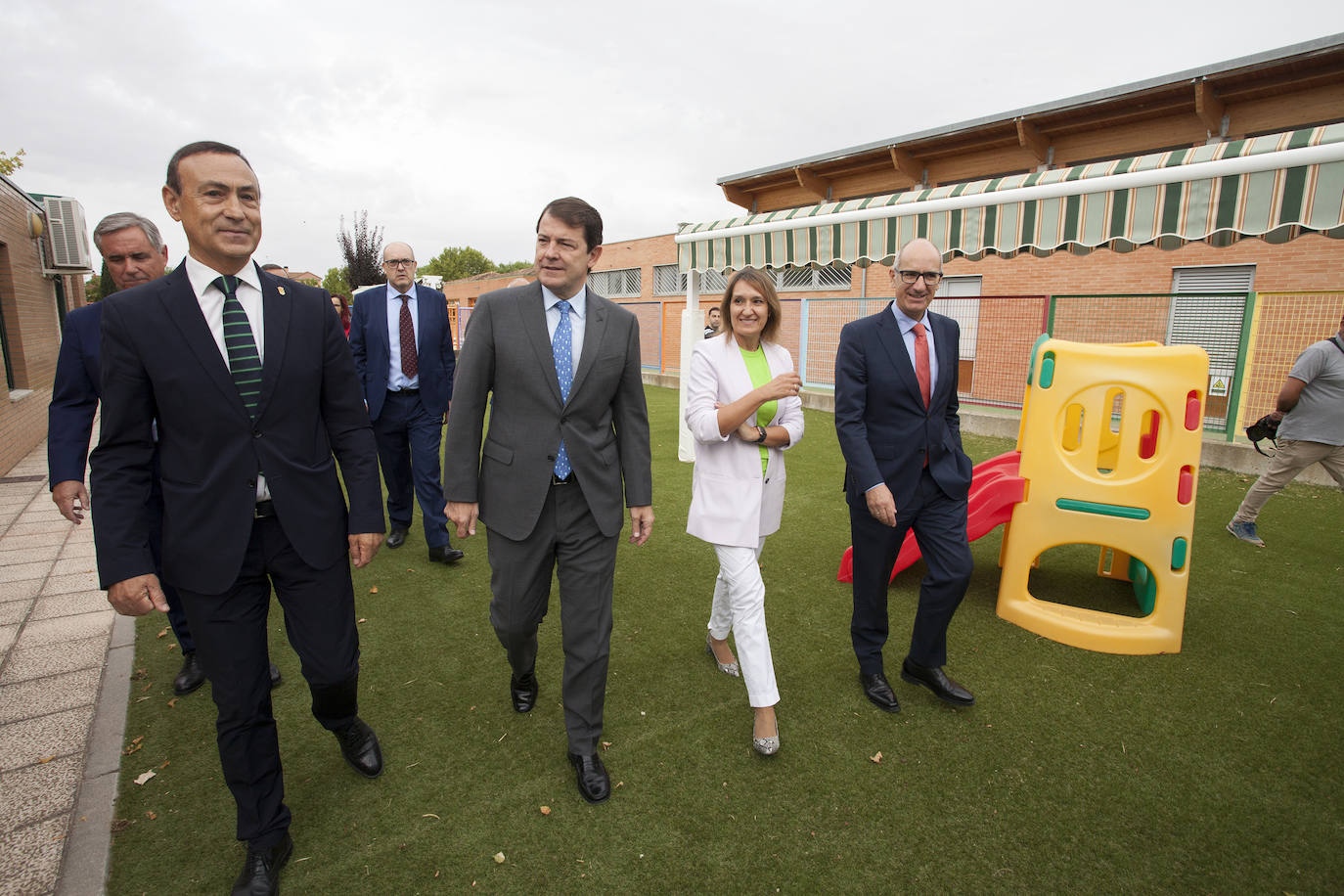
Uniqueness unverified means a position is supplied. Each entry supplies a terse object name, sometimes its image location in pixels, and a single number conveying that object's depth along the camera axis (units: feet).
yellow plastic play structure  11.67
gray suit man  7.72
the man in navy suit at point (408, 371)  15.30
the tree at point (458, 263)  269.03
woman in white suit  8.79
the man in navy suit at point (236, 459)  5.90
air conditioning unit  39.78
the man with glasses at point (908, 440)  9.24
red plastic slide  12.82
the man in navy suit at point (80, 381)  8.21
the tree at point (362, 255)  110.73
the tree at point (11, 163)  55.52
